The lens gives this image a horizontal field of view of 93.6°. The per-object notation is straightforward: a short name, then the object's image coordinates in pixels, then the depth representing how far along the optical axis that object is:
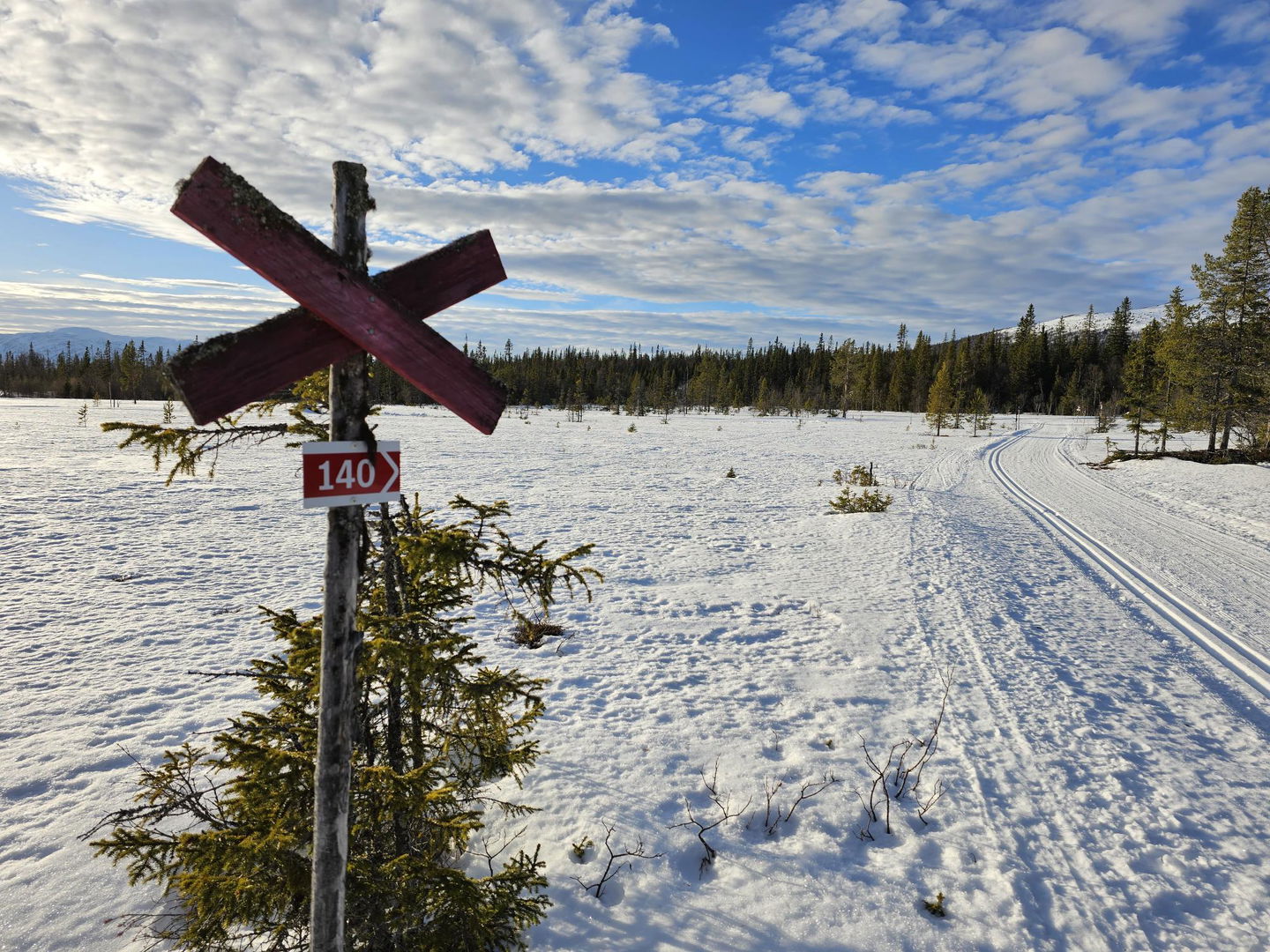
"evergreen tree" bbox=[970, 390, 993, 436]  53.33
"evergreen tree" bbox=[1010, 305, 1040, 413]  87.50
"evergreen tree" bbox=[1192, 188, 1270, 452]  26.72
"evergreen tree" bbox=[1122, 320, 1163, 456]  31.64
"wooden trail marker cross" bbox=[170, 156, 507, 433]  1.71
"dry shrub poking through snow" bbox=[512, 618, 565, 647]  7.48
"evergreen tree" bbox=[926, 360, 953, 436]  47.49
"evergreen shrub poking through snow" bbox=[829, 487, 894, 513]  14.67
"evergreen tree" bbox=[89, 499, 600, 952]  2.57
